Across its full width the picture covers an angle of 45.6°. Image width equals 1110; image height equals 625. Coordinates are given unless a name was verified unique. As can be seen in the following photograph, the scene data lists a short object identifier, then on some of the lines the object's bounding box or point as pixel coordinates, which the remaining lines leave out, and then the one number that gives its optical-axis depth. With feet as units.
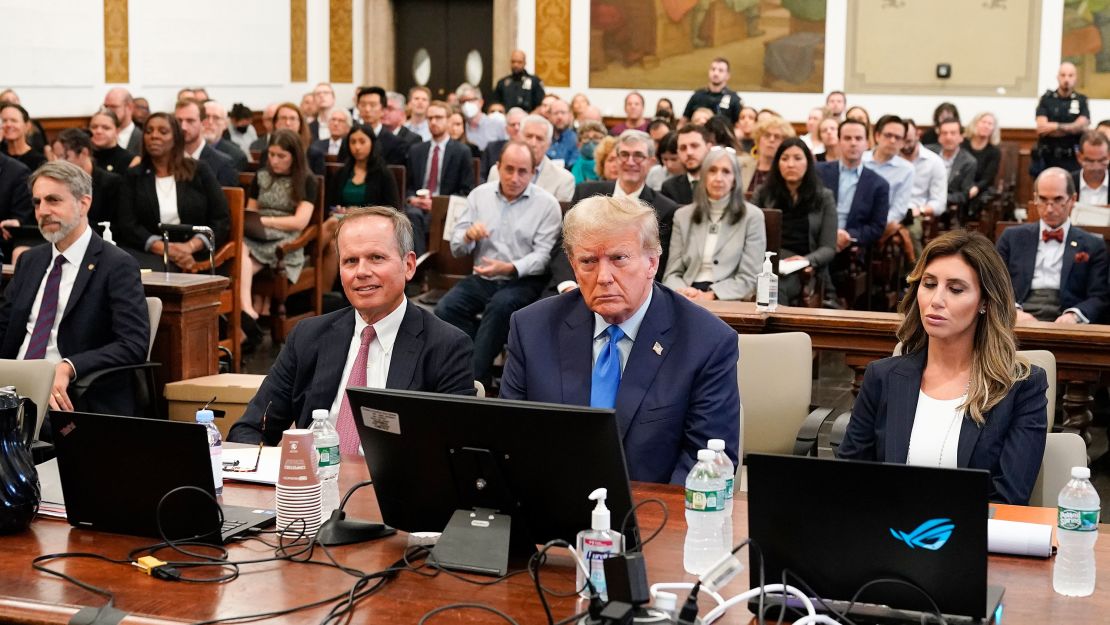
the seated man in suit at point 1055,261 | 19.24
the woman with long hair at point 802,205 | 22.71
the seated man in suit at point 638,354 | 9.72
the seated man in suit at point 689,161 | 22.99
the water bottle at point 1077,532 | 7.23
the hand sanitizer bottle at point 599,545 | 6.88
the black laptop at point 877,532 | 6.44
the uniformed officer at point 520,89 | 50.72
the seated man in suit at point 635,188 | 20.98
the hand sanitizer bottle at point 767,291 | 16.74
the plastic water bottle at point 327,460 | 8.49
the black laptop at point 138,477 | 7.96
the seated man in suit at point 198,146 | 28.37
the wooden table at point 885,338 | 15.21
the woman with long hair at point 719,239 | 19.95
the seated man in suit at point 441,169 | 33.22
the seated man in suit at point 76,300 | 14.82
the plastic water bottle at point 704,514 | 7.59
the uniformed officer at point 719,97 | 47.67
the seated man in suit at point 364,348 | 10.66
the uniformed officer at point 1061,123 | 42.11
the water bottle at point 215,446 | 8.39
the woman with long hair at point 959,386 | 9.80
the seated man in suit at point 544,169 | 26.94
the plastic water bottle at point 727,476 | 7.82
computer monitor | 7.09
